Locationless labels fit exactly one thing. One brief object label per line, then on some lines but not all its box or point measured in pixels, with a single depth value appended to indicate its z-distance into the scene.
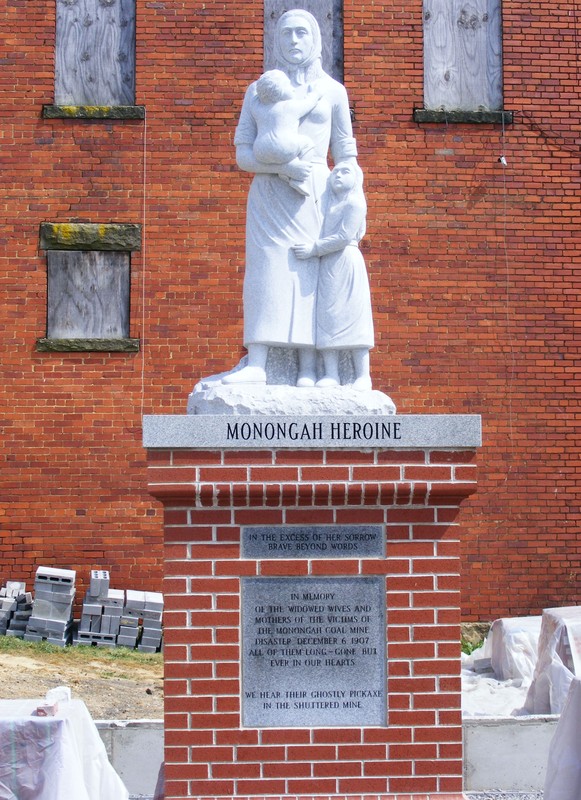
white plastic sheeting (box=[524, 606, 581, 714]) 8.49
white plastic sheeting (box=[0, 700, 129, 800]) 4.91
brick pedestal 5.07
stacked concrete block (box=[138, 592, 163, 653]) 11.95
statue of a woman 5.72
